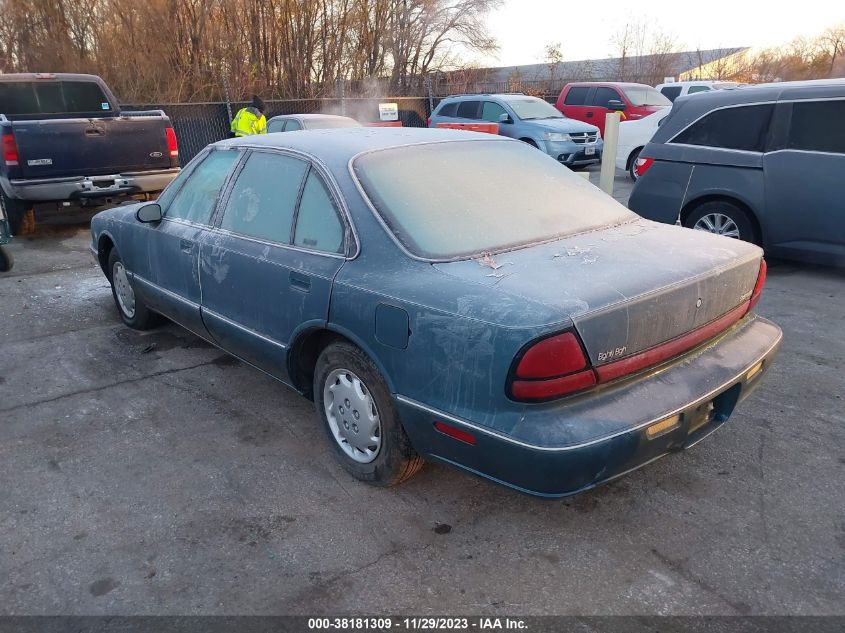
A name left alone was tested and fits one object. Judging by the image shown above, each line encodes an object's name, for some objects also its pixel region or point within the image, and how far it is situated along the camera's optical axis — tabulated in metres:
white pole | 7.79
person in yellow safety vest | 11.43
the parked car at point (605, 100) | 15.52
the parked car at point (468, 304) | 2.42
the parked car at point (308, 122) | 11.02
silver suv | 13.64
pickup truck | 7.95
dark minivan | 5.88
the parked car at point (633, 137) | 12.91
